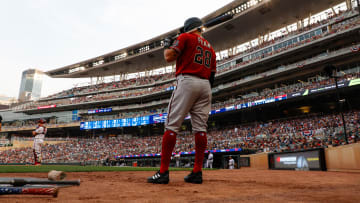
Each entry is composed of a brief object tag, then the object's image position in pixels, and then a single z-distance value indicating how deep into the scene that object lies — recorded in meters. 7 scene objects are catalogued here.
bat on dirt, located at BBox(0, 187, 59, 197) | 1.44
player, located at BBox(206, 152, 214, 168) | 18.75
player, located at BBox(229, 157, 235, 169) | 17.77
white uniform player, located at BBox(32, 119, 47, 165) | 10.02
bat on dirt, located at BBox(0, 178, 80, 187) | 1.52
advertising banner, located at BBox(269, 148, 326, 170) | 9.26
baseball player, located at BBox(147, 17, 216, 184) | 3.18
